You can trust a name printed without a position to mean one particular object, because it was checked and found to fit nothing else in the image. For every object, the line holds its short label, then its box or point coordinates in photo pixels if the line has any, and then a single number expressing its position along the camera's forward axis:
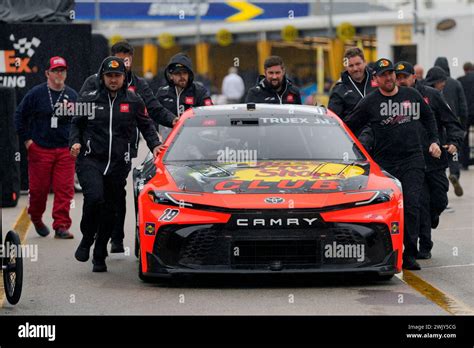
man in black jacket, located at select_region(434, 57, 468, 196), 18.98
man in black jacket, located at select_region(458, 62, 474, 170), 22.31
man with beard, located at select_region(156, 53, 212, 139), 13.34
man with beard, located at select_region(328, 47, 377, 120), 12.80
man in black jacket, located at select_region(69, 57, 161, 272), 11.11
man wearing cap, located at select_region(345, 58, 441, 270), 11.01
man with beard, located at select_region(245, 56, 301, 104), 13.47
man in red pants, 13.84
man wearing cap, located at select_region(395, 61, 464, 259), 11.79
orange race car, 9.53
